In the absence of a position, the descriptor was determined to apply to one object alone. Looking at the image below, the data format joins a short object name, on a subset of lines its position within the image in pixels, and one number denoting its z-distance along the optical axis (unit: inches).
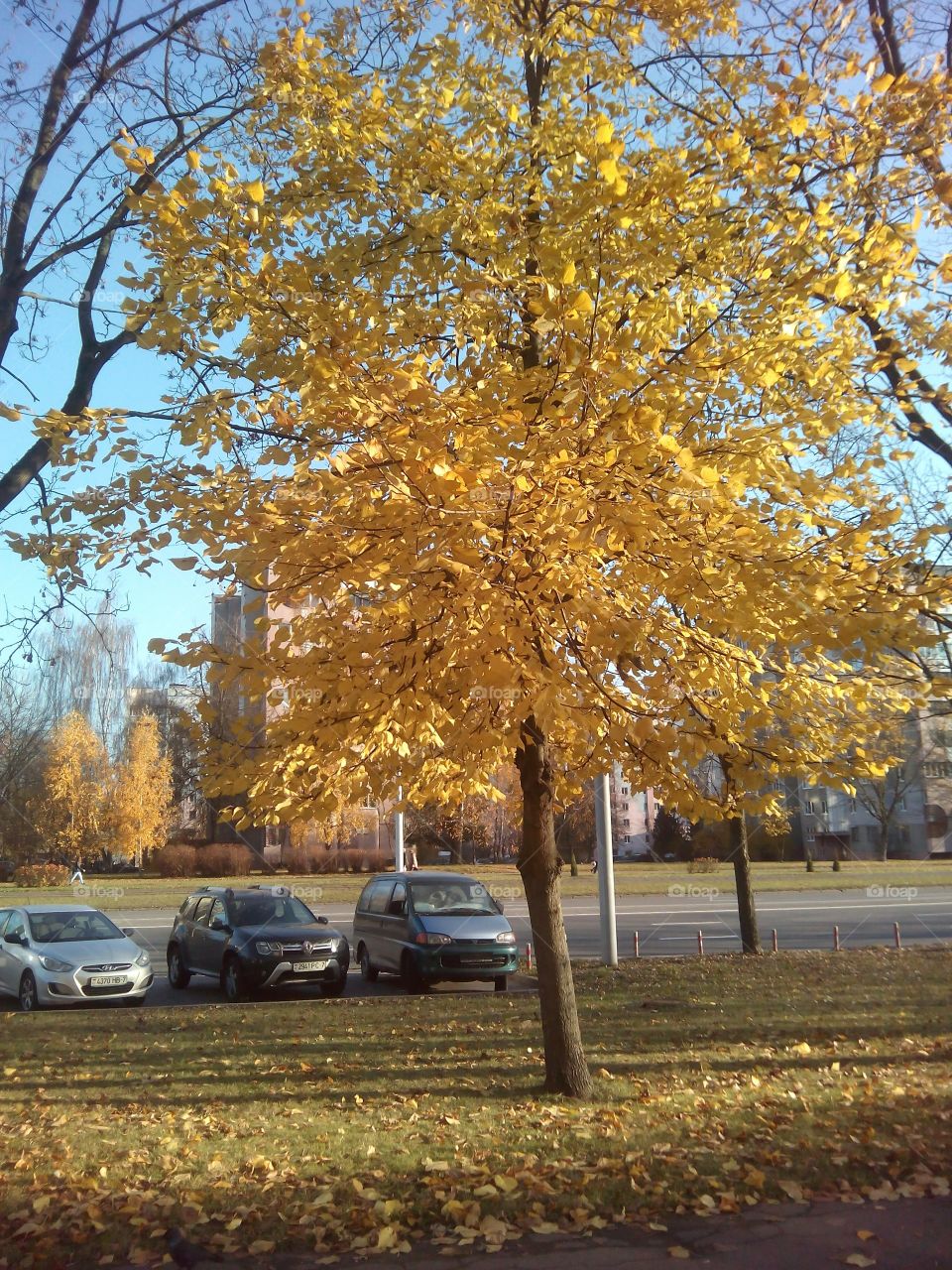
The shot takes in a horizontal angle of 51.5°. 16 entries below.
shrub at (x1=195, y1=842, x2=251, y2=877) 1691.7
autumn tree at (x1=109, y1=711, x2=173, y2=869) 1577.3
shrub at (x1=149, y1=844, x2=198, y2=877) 1691.7
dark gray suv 541.0
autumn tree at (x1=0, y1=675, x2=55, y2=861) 1066.1
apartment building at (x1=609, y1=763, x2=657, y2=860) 2844.5
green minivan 555.5
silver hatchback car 526.6
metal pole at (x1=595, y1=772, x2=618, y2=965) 589.3
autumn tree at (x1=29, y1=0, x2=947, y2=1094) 189.5
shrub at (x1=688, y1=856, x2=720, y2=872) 1835.9
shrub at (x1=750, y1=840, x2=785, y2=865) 2240.4
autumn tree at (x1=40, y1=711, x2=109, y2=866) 1513.3
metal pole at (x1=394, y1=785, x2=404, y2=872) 836.6
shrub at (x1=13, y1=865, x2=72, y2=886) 1496.1
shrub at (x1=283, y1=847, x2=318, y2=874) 1736.0
